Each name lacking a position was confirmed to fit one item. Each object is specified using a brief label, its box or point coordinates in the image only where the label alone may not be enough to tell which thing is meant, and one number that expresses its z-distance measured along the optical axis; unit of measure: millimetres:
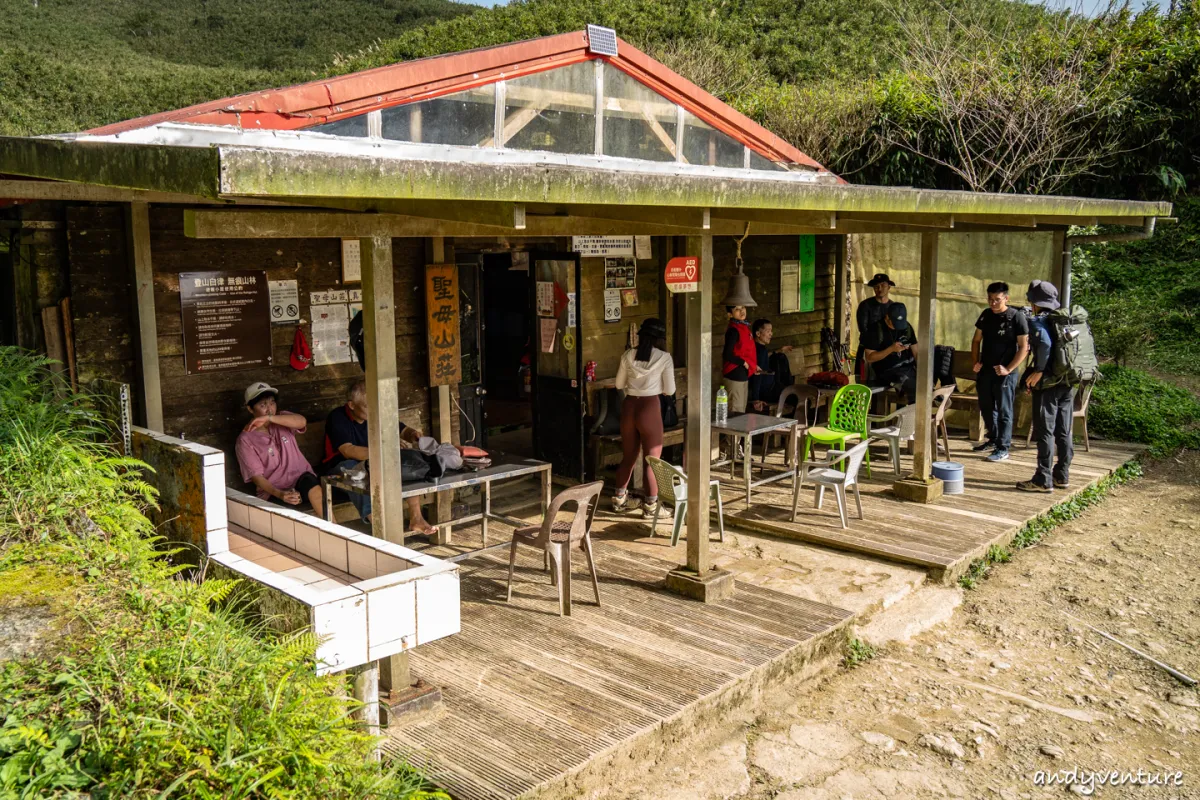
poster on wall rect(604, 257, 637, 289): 9539
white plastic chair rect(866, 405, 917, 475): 8867
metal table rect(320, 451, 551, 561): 6248
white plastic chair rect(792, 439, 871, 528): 7617
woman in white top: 7891
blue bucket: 8852
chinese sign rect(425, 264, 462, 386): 7715
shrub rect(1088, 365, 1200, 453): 11125
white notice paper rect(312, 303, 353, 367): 7121
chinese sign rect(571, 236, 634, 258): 9109
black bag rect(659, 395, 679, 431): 8969
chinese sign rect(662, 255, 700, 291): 5848
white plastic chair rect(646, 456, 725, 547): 6906
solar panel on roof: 8461
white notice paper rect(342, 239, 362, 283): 7215
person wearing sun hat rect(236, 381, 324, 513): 6516
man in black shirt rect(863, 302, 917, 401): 10344
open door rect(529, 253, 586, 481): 8844
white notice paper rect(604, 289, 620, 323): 9586
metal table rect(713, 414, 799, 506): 8195
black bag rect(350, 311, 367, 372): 7109
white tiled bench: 3805
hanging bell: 9383
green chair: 8477
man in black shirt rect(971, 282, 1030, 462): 9367
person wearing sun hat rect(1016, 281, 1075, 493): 8883
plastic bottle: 8484
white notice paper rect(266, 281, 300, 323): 6848
